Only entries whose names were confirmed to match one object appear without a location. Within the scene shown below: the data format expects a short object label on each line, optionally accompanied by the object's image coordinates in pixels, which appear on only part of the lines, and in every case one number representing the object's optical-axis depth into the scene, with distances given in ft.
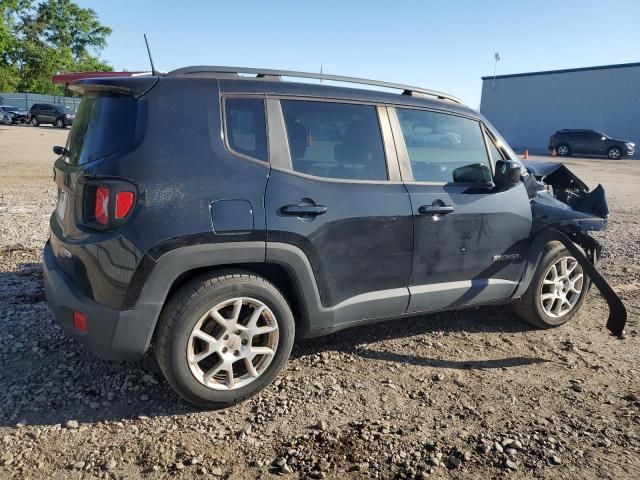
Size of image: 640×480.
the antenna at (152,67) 9.93
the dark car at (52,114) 119.96
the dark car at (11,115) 122.52
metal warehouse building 118.01
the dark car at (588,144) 93.85
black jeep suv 8.99
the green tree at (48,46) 180.26
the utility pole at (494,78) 144.77
